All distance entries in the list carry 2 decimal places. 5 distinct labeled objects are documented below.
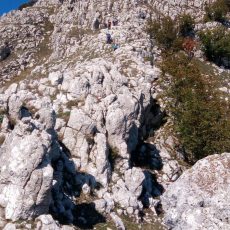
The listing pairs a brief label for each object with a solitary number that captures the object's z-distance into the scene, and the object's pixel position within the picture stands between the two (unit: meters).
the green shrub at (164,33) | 58.38
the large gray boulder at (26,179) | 19.24
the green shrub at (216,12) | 67.76
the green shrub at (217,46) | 56.52
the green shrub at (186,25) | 64.49
